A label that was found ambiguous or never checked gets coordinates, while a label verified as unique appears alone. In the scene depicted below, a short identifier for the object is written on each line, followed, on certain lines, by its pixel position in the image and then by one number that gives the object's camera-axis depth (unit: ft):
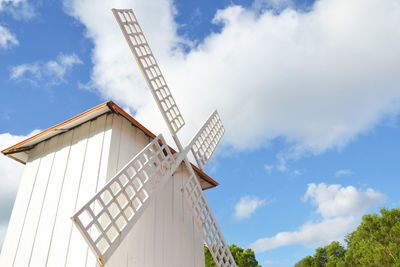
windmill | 12.05
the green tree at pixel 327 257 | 110.01
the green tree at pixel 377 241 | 77.56
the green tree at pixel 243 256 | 72.33
